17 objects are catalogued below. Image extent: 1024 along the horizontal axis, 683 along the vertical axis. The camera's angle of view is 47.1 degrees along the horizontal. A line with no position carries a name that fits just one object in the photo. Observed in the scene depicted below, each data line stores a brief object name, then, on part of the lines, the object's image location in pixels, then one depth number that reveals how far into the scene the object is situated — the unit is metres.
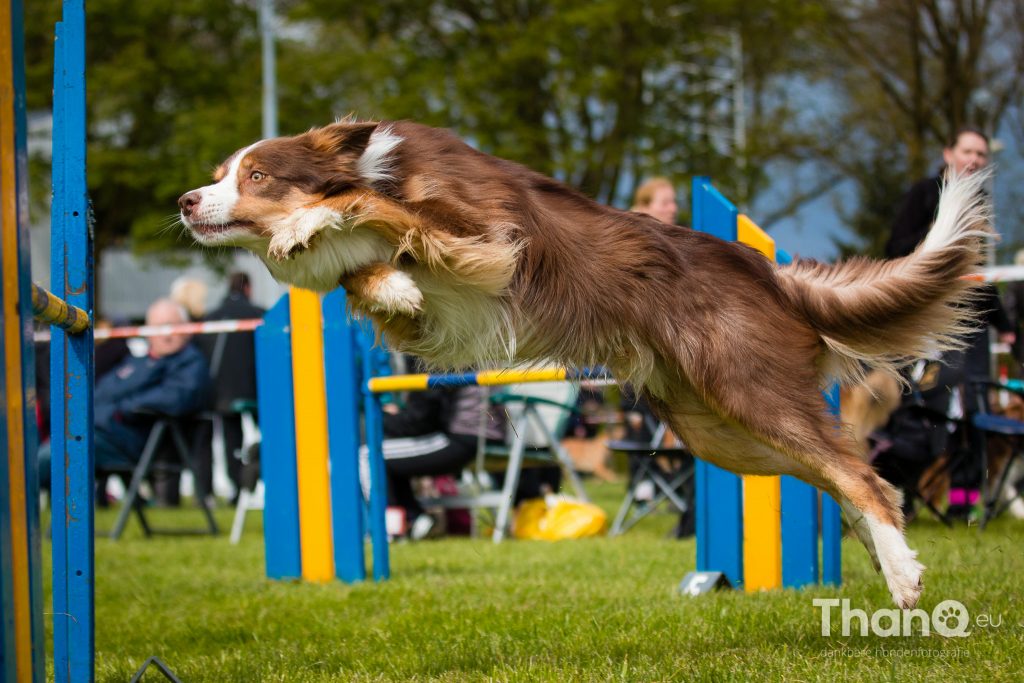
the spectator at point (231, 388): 10.98
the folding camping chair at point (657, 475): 8.44
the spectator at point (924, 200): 6.98
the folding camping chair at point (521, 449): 8.48
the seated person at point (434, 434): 8.50
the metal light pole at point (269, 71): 19.09
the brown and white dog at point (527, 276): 3.84
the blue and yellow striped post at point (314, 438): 6.14
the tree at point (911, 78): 18.66
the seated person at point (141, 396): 9.84
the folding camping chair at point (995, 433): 7.47
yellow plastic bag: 8.80
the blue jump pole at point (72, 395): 3.35
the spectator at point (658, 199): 7.96
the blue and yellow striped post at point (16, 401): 2.55
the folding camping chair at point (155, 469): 9.61
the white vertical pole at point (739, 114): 20.28
